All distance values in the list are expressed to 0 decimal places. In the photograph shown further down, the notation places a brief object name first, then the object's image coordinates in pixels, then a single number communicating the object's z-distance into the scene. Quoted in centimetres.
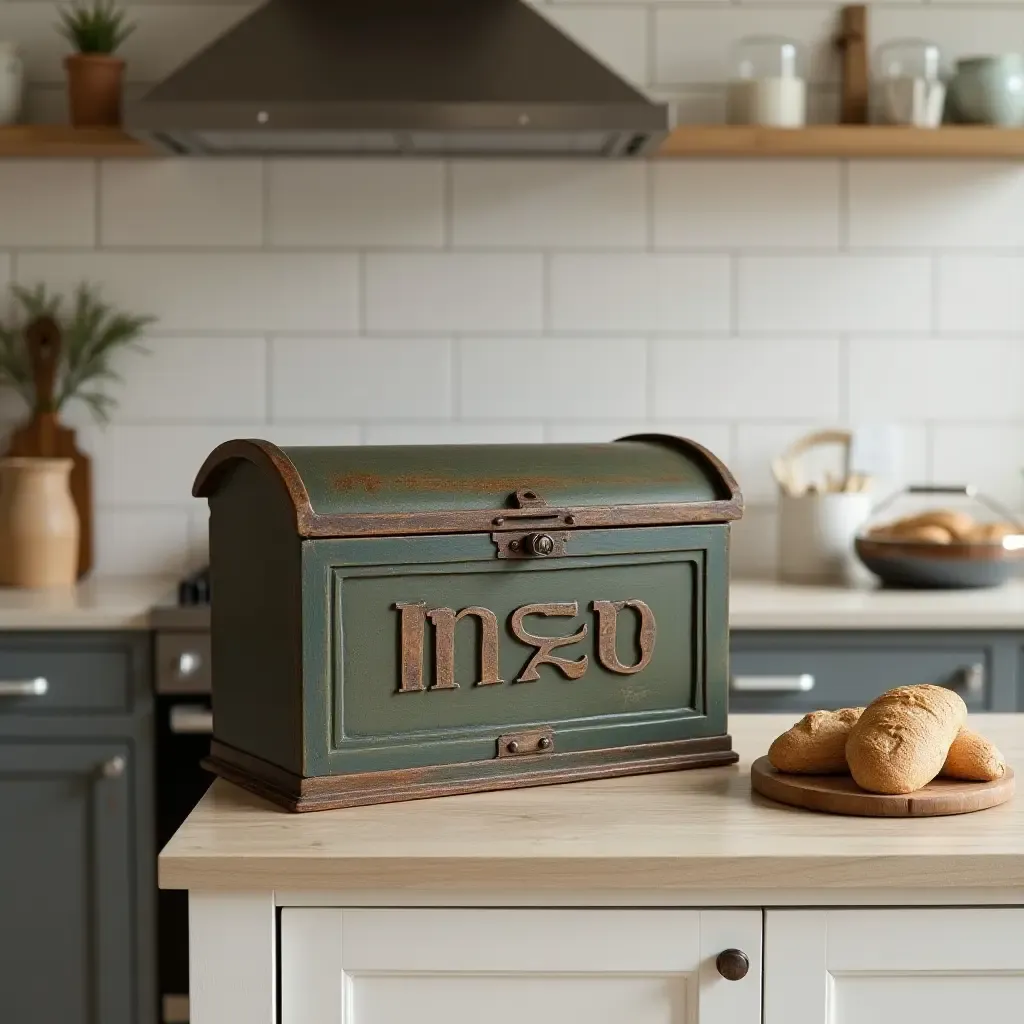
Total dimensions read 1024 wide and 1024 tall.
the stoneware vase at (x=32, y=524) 288
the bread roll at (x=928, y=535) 280
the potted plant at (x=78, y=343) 306
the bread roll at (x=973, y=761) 121
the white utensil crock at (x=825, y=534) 300
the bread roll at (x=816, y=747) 123
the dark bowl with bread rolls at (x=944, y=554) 279
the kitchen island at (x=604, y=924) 108
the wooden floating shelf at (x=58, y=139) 288
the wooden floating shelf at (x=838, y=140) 289
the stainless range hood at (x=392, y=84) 261
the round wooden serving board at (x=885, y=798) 117
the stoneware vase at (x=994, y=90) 298
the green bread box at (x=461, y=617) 122
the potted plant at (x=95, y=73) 293
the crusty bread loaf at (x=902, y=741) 116
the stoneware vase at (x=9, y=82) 298
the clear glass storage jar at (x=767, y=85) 296
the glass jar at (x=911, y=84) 298
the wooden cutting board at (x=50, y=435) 305
